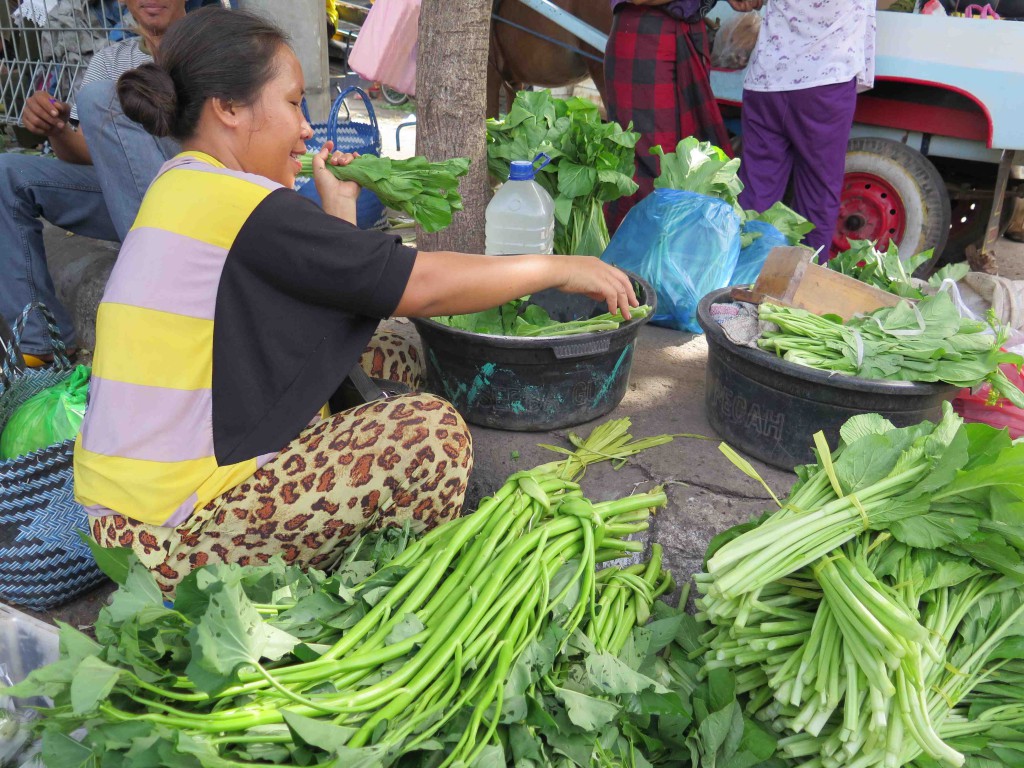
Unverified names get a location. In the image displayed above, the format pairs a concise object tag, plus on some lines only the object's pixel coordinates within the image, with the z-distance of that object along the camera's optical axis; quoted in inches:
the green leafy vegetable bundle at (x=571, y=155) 127.8
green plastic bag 95.0
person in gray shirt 126.5
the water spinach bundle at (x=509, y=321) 108.3
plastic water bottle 124.2
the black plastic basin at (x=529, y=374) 96.2
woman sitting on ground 69.7
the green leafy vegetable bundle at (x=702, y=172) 141.4
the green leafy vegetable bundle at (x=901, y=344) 87.6
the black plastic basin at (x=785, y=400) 89.3
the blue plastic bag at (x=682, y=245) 132.3
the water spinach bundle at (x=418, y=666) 51.7
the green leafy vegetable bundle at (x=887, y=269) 113.1
